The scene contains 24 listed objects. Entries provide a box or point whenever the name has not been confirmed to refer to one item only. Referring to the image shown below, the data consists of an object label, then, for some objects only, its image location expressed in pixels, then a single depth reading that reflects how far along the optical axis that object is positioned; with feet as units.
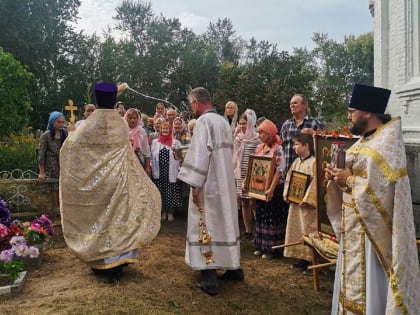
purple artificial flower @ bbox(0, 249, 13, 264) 15.79
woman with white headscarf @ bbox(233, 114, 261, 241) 23.45
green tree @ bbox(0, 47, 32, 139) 42.55
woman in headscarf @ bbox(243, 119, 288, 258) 20.65
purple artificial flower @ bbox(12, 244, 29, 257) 16.23
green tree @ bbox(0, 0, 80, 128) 76.43
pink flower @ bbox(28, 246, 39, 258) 16.63
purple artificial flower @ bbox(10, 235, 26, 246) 16.49
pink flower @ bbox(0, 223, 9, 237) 16.71
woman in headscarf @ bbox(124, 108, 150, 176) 25.40
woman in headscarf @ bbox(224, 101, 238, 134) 27.84
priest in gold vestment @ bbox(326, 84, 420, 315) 10.14
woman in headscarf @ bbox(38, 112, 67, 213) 24.62
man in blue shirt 20.65
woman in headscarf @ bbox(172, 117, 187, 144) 29.37
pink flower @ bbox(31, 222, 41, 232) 19.15
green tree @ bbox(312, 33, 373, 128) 182.12
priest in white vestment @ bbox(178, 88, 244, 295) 15.53
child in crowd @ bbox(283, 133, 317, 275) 18.15
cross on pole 22.25
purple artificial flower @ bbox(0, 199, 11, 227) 17.85
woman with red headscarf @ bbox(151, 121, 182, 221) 27.22
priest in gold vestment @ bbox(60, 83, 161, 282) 15.93
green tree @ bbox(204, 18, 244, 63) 177.47
